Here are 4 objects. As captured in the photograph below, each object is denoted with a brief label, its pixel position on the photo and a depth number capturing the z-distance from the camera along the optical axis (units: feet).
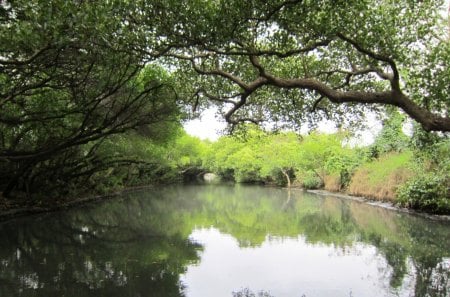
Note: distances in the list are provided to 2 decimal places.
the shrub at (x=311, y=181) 126.21
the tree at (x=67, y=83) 24.88
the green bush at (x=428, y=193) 57.77
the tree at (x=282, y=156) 139.64
